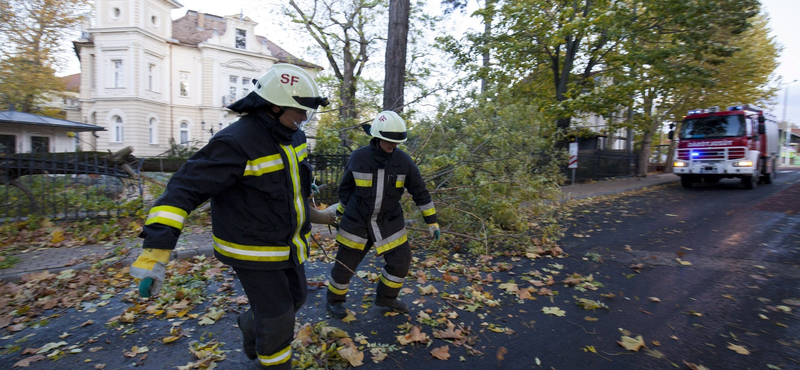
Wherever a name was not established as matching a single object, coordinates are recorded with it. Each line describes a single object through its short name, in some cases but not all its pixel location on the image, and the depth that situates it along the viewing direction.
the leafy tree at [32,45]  17.97
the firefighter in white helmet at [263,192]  2.24
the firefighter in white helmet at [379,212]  3.59
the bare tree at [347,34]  18.97
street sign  14.52
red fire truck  13.16
